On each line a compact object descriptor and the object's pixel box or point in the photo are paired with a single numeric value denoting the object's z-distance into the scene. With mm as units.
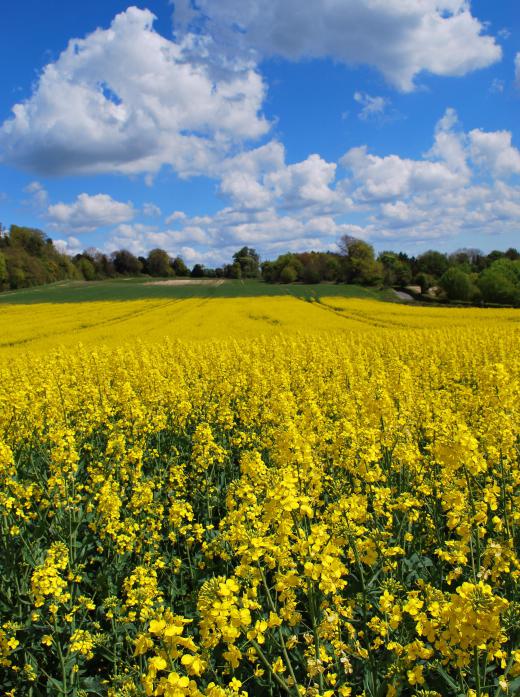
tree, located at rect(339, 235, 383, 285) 92375
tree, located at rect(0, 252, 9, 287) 92875
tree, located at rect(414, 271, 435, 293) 78062
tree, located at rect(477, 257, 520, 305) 58000
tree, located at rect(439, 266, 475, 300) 64000
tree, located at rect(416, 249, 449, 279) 93750
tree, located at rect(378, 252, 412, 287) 88625
